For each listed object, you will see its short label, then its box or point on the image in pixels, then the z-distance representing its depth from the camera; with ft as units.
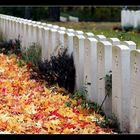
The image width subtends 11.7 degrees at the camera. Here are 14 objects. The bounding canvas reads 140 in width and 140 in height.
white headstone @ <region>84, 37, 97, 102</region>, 28.30
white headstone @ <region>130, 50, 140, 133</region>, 21.72
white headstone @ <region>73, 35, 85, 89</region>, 31.12
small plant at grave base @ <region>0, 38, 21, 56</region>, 51.88
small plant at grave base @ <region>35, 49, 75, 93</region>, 32.81
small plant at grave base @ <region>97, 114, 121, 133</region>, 24.13
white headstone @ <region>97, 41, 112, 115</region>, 26.32
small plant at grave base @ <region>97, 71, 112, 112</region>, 25.88
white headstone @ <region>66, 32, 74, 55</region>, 33.88
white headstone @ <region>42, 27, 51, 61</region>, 40.53
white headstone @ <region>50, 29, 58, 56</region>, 38.01
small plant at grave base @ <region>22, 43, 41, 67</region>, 41.78
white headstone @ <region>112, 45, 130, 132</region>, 23.54
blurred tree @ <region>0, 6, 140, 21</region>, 118.32
